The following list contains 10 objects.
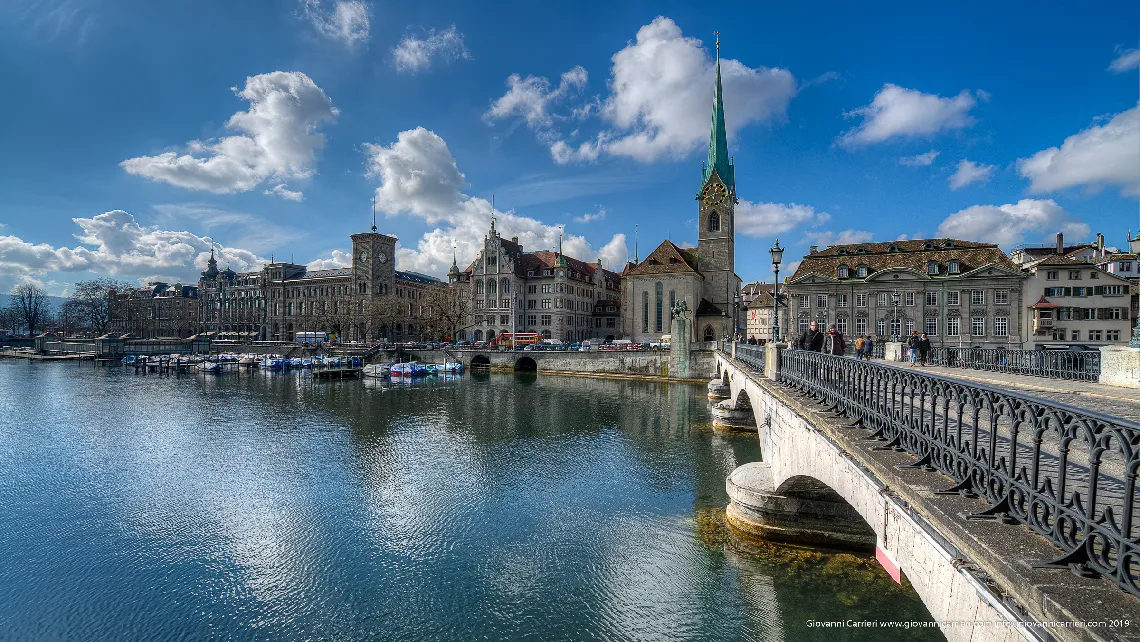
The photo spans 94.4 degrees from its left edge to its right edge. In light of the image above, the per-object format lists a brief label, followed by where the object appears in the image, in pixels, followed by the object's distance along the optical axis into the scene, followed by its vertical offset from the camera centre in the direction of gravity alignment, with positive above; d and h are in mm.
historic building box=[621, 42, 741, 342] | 71250 +7363
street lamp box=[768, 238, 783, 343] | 16750 +2256
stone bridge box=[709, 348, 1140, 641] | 3195 -1597
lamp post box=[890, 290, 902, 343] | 52500 +2432
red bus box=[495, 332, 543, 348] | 72000 -1416
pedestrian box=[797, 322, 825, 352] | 13672 -294
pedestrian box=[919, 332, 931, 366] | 21391 -918
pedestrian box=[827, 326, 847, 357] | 14242 -420
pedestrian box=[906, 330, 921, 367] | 23800 -1249
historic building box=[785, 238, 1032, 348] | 49406 +3473
